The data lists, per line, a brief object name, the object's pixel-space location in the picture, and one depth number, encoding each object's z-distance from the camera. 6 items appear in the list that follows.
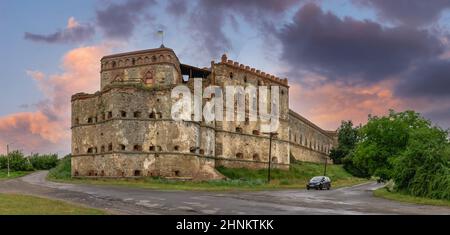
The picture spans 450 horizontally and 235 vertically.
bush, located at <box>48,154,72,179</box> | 51.16
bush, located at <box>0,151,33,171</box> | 76.94
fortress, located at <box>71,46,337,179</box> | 46.16
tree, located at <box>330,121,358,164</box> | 90.69
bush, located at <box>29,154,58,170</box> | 81.62
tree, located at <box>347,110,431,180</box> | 38.72
